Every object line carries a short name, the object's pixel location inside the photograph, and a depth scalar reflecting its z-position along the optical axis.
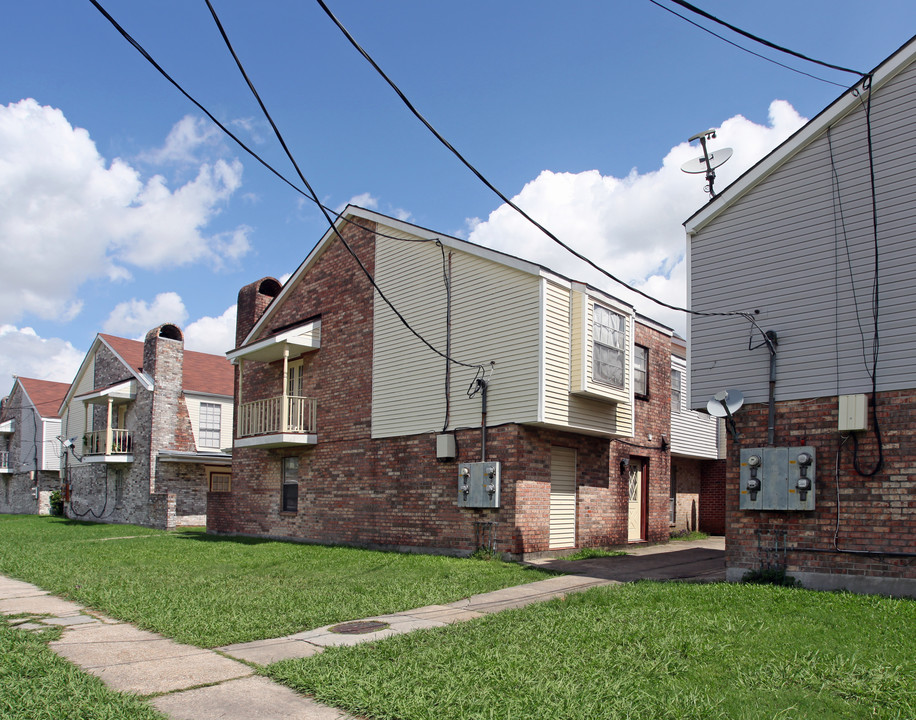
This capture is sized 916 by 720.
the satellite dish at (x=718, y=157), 13.49
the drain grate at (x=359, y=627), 7.94
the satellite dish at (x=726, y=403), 10.98
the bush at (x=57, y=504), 34.72
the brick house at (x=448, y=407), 14.27
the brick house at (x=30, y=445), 38.62
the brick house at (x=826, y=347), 9.73
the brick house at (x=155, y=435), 27.48
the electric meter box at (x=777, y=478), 10.23
